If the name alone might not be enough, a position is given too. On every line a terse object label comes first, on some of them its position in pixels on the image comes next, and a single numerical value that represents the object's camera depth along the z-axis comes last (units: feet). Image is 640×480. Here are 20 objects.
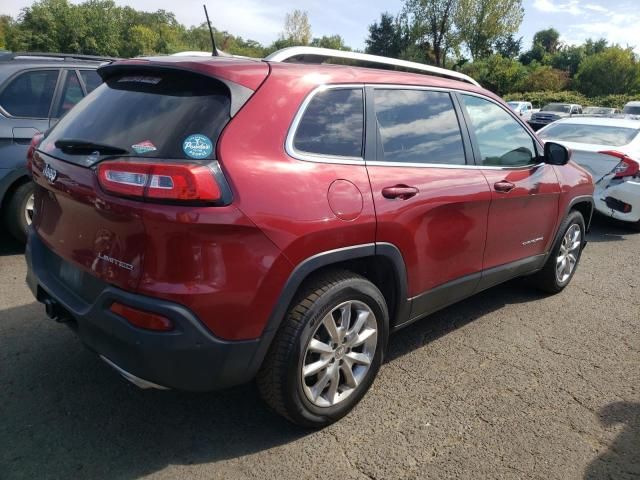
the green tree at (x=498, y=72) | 158.71
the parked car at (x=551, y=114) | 72.90
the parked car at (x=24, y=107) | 15.42
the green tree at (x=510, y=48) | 210.92
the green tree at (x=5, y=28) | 164.20
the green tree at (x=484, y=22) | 166.81
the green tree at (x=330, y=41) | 236.30
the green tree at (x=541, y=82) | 162.09
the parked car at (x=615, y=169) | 22.40
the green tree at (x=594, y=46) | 268.19
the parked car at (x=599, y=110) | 86.95
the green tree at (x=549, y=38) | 330.05
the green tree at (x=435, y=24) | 171.01
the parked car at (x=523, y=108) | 92.06
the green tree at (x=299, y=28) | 229.66
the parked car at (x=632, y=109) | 81.71
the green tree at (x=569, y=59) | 246.06
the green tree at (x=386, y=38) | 186.70
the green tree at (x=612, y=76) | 167.63
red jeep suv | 6.75
